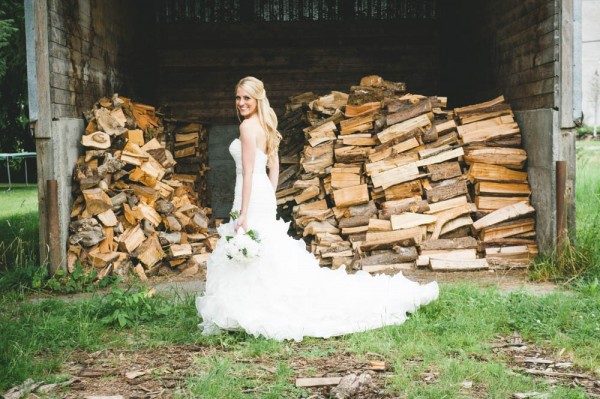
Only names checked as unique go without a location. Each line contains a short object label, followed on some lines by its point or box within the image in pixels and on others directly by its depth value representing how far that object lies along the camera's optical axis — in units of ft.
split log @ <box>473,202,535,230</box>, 27.22
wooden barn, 27.07
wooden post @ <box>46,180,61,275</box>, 25.25
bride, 17.99
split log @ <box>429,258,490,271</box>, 26.14
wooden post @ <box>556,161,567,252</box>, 25.25
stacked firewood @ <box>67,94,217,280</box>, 26.40
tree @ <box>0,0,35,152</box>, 46.19
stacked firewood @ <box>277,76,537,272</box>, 27.12
